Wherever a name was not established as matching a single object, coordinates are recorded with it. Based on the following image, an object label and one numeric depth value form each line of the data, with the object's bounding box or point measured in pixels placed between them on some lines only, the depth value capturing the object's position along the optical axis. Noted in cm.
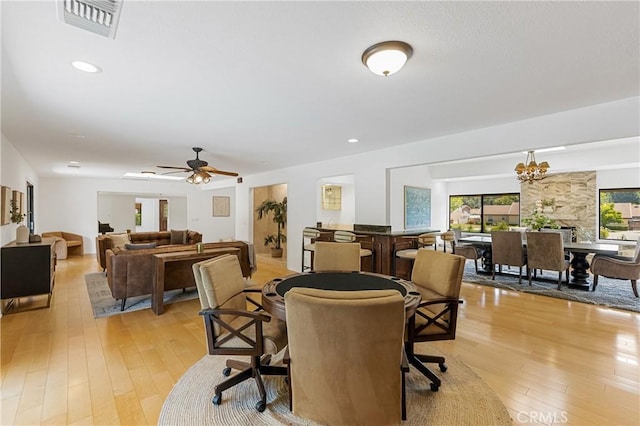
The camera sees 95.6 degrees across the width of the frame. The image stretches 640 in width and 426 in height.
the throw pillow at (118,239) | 608
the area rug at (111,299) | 394
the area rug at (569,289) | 427
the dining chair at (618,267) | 446
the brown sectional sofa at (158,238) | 739
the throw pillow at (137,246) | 495
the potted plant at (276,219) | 798
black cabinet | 370
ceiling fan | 478
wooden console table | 382
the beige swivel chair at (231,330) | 197
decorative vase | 413
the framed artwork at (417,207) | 692
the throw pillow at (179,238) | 763
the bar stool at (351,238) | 499
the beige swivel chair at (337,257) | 342
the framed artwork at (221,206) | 1141
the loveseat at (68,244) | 770
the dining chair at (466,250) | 609
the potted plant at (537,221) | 590
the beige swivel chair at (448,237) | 500
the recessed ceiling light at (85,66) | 206
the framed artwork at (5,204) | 370
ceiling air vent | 146
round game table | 199
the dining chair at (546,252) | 486
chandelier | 534
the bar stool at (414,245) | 448
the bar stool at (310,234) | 536
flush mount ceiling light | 182
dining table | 479
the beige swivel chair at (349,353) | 141
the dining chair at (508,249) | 525
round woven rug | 189
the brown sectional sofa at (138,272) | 390
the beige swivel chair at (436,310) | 218
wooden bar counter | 486
